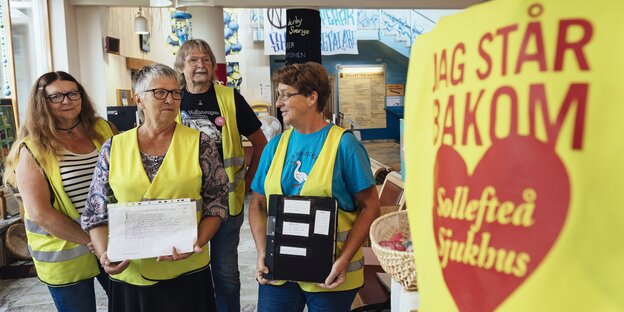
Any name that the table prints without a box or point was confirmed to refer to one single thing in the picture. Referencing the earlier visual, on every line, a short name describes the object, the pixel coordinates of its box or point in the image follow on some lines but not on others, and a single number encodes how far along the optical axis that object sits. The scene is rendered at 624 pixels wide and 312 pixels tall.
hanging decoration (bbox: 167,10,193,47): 6.86
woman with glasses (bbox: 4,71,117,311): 1.80
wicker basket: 1.51
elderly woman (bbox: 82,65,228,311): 1.62
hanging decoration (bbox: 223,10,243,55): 10.57
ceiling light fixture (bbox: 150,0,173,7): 4.26
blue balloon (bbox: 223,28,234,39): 10.64
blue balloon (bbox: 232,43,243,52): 10.74
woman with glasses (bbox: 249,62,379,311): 1.68
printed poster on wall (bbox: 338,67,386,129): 14.52
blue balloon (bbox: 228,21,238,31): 10.54
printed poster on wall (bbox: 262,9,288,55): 11.98
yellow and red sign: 0.50
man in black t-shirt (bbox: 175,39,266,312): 2.29
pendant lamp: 8.12
